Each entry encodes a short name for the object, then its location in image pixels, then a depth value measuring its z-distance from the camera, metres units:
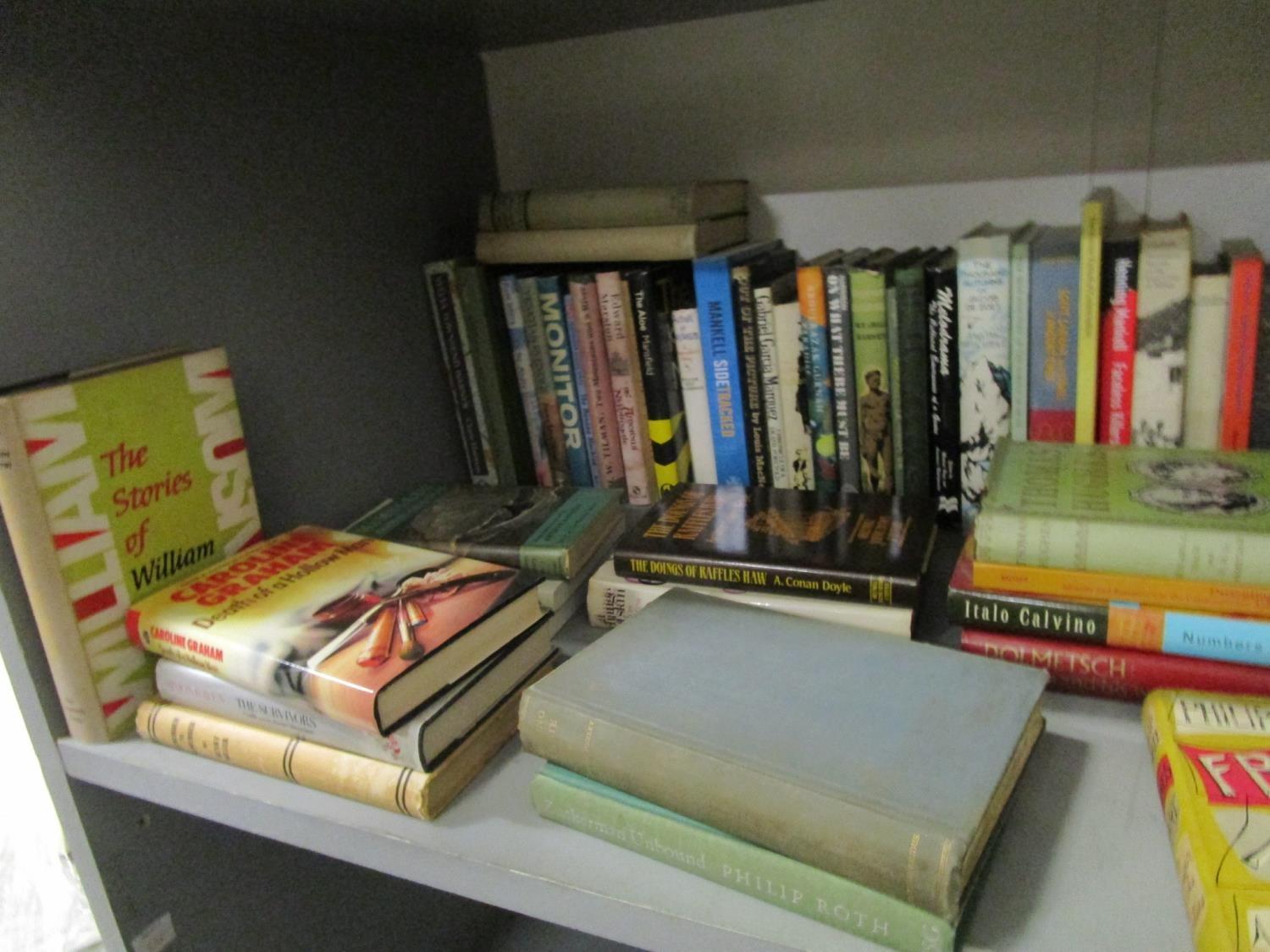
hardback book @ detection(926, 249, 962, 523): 0.77
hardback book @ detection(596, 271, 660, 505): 0.89
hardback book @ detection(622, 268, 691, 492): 0.88
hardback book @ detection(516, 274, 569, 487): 0.93
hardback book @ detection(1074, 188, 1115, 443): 0.71
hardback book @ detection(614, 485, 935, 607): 0.68
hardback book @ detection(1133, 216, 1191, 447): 0.70
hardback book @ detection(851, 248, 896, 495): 0.79
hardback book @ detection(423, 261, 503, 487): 0.97
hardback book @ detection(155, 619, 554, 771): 0.59
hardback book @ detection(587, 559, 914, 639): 0.67
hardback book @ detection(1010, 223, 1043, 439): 0.74
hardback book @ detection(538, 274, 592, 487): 0.92
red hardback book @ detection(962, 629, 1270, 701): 0.57
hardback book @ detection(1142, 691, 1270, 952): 0.42
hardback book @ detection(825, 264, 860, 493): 0.80
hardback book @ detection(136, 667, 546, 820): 0.59
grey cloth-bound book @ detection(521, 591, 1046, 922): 0.46
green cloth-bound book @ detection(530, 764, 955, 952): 0.45
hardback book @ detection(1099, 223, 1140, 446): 0.71
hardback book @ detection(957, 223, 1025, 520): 0.75
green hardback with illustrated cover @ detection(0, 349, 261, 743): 0.62
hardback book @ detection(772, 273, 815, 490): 0.83
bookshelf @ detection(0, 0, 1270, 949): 0.54
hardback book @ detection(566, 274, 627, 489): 0.90
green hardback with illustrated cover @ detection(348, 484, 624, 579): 0.78
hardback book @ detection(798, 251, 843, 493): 0.81
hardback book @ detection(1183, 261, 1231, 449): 0.70
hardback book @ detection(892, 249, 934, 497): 0.78
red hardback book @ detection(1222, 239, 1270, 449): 0.69
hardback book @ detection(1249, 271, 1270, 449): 0.70
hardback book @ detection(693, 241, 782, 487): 0.85
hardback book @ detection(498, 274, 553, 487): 0.94
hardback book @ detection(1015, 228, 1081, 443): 0.73
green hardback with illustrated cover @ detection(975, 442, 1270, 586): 0.57
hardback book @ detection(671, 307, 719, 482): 0.87
